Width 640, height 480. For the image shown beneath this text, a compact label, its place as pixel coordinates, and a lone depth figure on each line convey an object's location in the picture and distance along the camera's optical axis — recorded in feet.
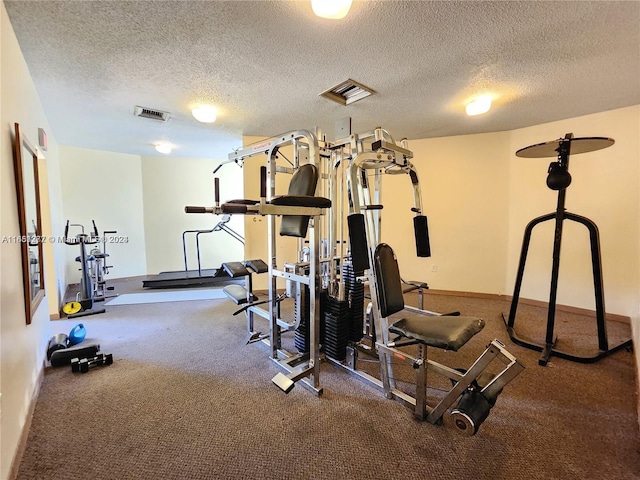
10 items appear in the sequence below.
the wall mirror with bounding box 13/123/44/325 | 5.75
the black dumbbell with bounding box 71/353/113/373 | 7.34
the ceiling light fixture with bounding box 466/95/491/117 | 9.24
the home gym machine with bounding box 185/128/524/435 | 4.99
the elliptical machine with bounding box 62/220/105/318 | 11.06
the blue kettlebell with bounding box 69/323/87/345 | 8.75
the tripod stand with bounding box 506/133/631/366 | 7.82
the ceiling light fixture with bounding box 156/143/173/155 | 14.97
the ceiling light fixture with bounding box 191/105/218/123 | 9.96
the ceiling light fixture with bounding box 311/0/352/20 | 4.75
